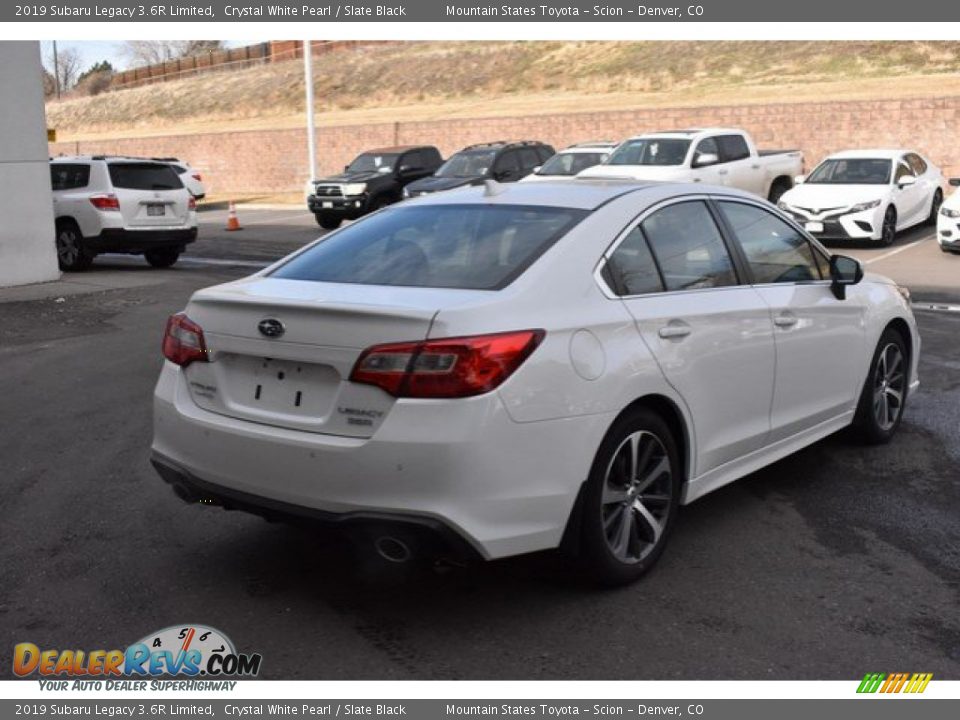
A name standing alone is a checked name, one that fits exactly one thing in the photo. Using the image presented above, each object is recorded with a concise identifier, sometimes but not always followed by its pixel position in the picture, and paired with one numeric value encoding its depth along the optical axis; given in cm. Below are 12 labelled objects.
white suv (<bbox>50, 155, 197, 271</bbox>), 1622
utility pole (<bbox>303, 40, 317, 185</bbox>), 3403
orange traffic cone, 2611
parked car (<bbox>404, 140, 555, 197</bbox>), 2306
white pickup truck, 1948
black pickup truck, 2559
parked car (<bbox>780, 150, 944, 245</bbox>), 1828
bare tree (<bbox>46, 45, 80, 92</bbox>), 12131
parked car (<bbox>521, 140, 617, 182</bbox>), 2173
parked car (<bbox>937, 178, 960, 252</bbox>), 1677
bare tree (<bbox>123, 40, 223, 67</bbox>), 11150
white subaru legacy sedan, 389
